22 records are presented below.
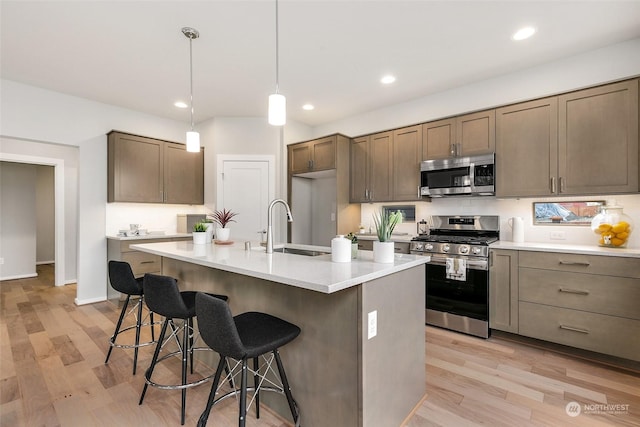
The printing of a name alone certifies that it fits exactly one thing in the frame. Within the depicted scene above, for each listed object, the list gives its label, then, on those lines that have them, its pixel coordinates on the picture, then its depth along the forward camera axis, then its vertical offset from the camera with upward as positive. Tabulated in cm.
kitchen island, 145 -61
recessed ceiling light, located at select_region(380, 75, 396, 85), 345 +153
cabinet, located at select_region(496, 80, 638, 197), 255 +63
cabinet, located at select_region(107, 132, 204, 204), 423 +63
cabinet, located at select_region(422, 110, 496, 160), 326 +87
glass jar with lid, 265 -12
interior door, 480 +33
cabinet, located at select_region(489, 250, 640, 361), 236 -73
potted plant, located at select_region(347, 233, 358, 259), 194 -23
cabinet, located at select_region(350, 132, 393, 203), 405 +62
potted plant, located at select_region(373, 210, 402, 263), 173 -16
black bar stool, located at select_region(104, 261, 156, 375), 237 -54
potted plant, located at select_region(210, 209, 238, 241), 272 -16
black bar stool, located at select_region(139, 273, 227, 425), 178 -56
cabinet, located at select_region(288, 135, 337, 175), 430 +86
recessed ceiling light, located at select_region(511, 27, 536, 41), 254 +152
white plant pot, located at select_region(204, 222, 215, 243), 281 -16
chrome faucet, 220 -17
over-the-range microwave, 325 +41
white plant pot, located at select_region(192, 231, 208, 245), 271 -22
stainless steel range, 299 -65
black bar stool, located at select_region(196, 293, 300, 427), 133 -60
